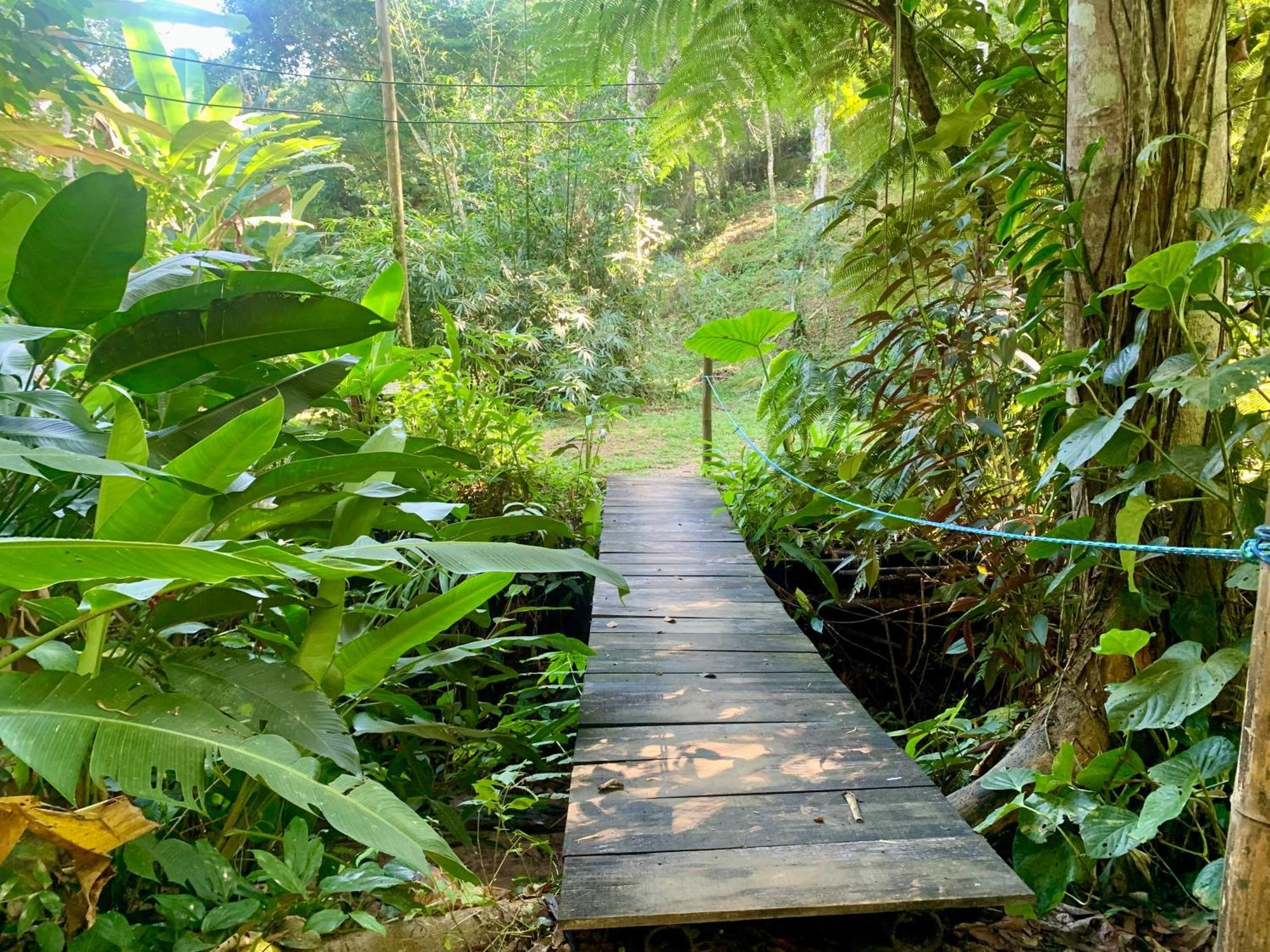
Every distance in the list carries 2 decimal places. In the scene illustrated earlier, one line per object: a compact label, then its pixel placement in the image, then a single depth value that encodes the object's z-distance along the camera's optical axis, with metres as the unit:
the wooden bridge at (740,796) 1.15
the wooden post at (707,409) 5.16
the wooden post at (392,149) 4.71
